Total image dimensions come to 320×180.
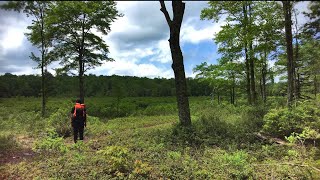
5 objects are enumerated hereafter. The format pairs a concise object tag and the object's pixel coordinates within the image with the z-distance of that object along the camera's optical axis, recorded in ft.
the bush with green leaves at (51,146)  23.98
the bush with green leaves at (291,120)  25.95
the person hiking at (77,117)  31.96
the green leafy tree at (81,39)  50.76
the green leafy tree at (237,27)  52.55
